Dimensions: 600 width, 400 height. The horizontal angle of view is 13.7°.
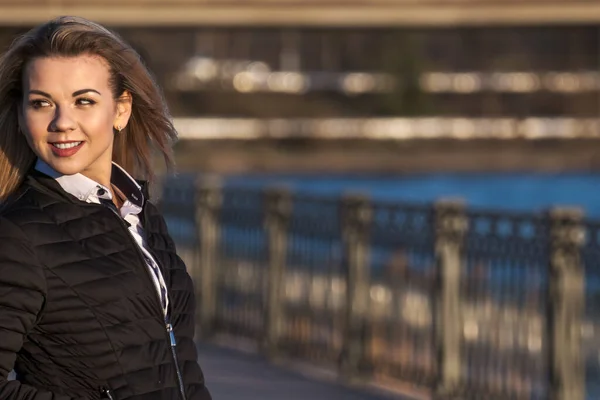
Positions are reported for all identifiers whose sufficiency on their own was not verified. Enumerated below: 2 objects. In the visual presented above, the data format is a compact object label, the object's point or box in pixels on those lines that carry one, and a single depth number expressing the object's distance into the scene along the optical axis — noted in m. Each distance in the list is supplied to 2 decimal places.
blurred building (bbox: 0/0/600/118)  154.92
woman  4.00
